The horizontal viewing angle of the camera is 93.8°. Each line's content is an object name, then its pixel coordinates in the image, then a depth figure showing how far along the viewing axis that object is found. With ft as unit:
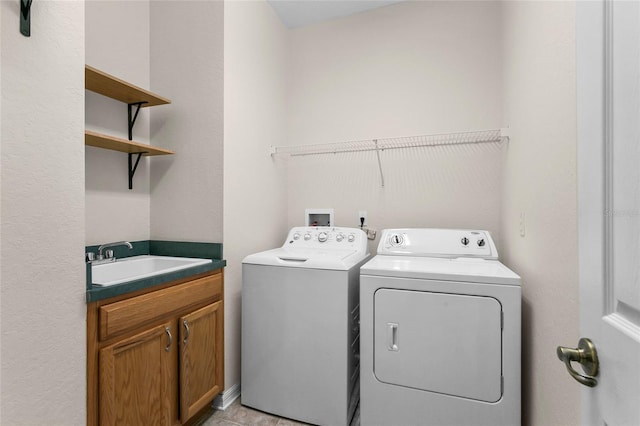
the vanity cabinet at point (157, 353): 3.89
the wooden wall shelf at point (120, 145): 4.95
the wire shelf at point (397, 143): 6.97
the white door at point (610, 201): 1.45
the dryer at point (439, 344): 4.53
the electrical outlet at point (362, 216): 8.02
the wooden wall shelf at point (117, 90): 4.97
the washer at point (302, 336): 5.45
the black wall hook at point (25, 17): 3.17
